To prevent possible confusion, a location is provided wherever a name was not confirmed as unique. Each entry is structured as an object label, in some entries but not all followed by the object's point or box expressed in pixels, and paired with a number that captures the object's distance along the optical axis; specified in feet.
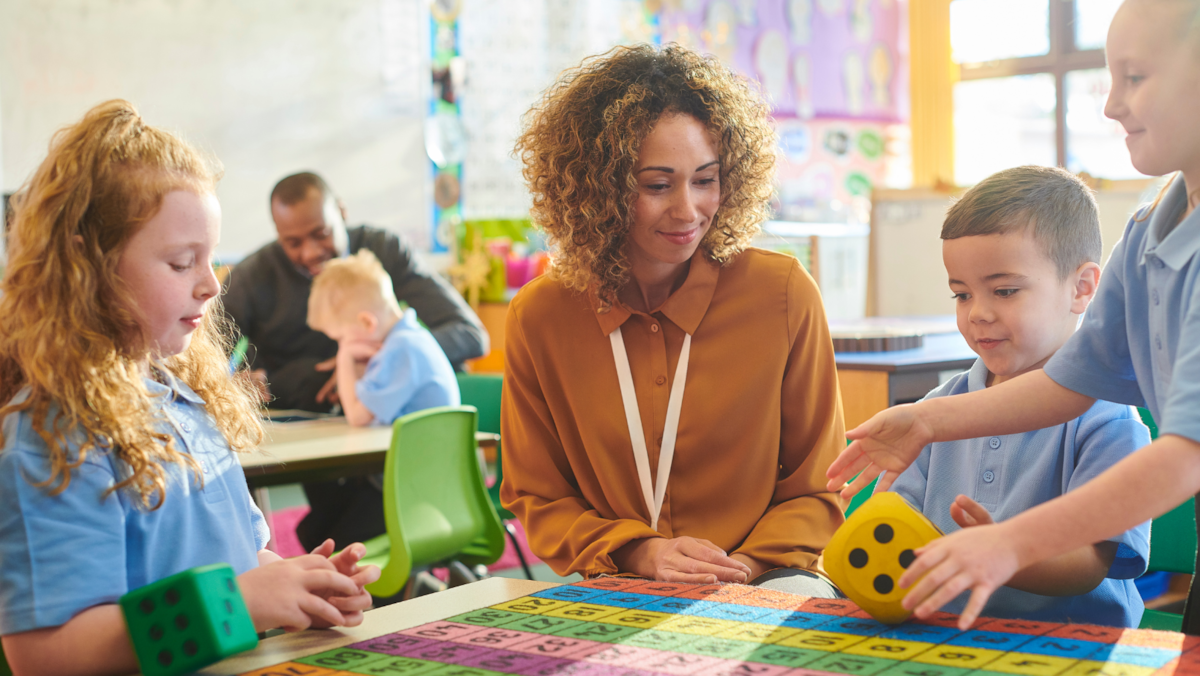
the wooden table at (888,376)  7.82
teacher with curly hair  4.93
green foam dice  2.76
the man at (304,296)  10.86
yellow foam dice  3.00
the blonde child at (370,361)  9.25
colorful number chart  2.69
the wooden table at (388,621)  3.05
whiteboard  15.75
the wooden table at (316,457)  7.47
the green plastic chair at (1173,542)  5.10
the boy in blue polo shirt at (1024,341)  4.15
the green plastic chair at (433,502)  7.72
